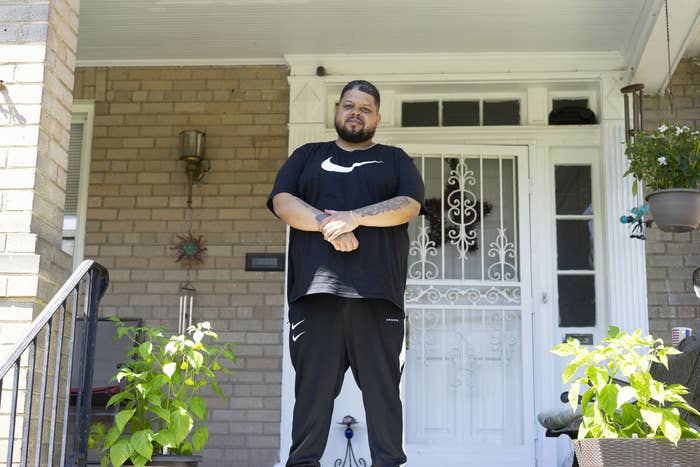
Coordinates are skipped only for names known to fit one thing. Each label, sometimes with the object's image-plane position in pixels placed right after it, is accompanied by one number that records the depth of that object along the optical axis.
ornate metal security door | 5.15
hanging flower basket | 4.14
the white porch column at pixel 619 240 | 5.09
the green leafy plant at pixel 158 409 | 3.08
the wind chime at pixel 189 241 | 5.39
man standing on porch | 2.87
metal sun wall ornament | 5.45
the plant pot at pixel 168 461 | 3.13
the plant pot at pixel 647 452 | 2.46
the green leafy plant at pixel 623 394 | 2.52
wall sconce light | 5.51
